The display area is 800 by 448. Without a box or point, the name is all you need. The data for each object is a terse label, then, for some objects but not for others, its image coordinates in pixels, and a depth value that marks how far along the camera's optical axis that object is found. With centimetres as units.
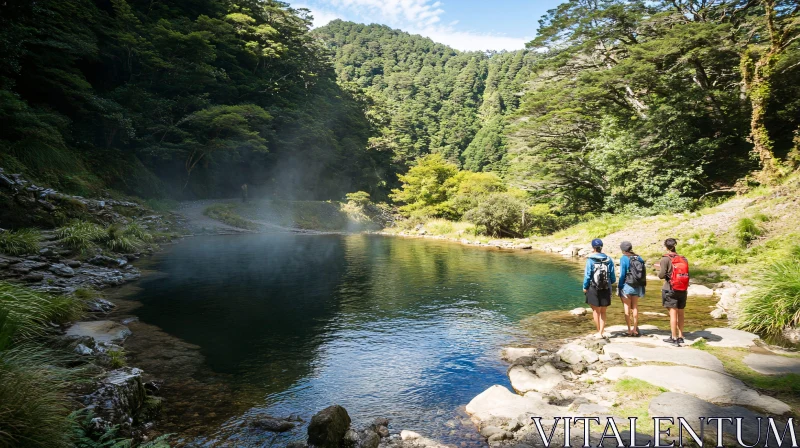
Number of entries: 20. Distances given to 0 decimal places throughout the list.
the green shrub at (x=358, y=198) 4212
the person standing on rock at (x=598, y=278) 690
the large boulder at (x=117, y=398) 420
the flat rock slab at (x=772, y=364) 512
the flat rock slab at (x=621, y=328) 763
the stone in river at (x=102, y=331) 690
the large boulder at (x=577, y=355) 616
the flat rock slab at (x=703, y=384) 435
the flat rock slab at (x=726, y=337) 632
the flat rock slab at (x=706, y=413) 379
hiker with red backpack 651
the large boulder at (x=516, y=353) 687
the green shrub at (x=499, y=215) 2652
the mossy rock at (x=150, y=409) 468
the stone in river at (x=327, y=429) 425
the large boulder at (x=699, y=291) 1062
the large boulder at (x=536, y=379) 561
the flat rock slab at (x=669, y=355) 551
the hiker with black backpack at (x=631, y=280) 691
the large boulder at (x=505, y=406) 466
